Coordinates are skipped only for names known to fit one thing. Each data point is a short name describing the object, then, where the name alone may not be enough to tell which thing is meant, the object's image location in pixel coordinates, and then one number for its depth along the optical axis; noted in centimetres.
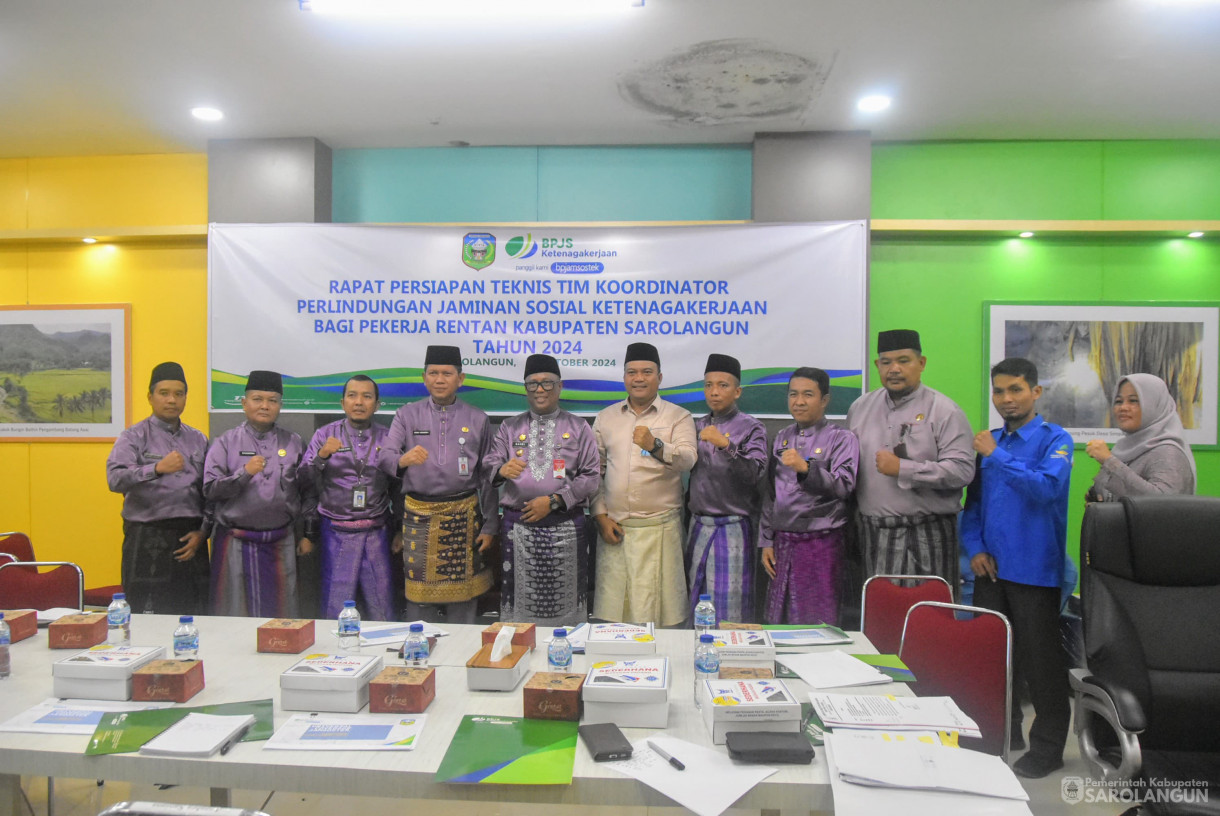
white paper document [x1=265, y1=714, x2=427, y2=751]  170
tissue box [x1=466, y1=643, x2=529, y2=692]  203
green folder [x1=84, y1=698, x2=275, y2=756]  168
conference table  157
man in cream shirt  368
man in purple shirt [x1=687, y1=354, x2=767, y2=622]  363
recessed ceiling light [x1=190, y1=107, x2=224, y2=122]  418
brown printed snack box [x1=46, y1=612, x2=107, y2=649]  231
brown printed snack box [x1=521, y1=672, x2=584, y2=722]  182
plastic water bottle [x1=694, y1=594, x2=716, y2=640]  226
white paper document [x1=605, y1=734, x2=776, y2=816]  151
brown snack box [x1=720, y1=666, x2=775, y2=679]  199
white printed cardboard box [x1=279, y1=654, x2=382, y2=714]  187
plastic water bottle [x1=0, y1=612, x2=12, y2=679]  209
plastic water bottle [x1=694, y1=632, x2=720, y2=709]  204
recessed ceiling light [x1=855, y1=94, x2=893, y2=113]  399
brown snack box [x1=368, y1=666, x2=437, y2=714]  187
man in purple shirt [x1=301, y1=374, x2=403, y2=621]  376
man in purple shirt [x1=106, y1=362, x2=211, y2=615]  379
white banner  436
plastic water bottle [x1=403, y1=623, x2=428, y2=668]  221
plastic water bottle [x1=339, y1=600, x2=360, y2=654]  233
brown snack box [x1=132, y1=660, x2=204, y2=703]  193
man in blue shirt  311
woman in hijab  316
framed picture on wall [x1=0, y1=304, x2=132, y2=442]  490
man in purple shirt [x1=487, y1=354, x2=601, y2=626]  361
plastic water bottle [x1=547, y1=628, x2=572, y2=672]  208
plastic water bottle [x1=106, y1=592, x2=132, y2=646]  236
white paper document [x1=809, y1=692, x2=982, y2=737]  176
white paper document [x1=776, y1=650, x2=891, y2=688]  208
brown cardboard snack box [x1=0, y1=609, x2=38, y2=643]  238
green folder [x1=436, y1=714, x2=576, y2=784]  156
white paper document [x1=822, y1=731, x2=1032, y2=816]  145
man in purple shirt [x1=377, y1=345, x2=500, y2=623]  370
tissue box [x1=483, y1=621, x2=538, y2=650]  226
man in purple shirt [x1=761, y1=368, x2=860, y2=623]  349
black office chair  219
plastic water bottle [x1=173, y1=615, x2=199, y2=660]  220
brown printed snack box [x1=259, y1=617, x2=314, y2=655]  235
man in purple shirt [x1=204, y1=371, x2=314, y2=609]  373
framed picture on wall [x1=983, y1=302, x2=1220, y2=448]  445
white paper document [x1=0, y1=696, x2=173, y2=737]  177
